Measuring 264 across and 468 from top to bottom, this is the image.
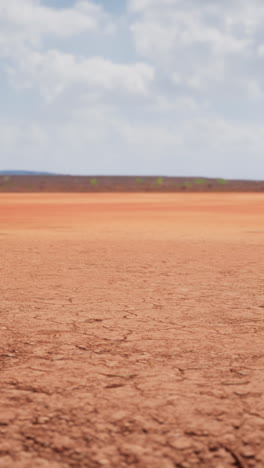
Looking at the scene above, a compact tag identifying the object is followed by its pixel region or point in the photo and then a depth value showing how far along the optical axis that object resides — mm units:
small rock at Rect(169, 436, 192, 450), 2243
